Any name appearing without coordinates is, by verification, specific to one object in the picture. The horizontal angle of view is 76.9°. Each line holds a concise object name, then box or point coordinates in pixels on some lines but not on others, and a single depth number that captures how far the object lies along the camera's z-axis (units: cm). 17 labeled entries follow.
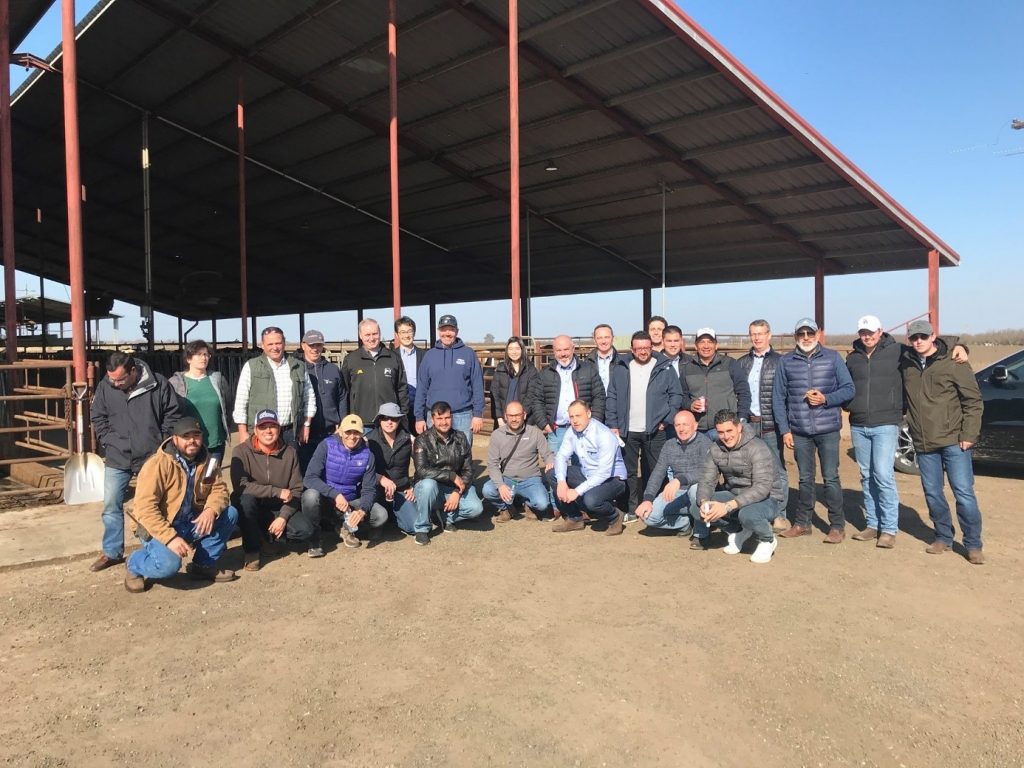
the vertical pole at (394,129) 940
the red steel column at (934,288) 1312
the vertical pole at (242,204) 1236
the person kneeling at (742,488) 443
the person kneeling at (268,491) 443
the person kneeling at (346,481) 458
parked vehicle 693
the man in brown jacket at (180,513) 380
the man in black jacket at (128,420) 419
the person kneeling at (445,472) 502
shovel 585
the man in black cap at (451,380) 559
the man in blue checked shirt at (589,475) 512
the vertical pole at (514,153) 852
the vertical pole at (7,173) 784
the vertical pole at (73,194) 624
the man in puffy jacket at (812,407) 472
